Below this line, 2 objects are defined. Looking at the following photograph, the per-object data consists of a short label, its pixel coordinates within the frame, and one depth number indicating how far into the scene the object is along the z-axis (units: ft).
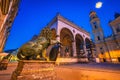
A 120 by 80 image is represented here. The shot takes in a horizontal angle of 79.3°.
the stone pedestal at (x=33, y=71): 5.13
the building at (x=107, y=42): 65.82
